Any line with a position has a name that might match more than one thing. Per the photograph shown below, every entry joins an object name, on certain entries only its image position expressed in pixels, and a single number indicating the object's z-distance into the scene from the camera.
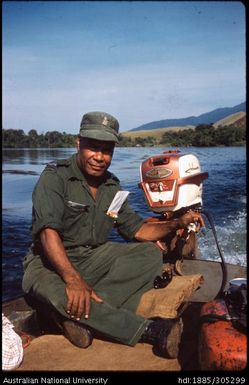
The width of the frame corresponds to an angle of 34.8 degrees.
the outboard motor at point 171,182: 3.40
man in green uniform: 2.83
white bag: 2.54
